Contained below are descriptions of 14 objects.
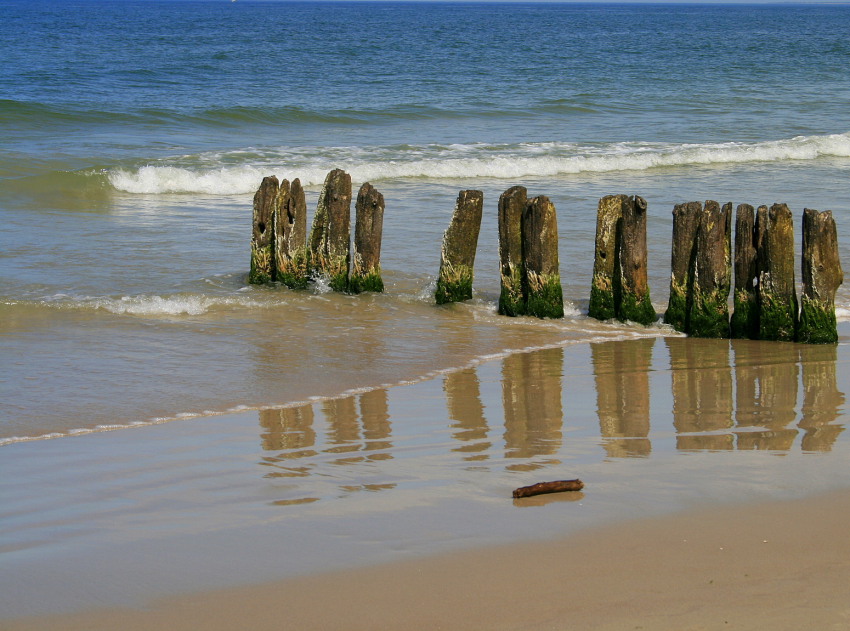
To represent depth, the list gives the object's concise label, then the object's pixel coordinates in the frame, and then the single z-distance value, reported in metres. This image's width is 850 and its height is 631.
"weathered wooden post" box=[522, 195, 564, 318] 16.62
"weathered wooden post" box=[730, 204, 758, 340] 15.77
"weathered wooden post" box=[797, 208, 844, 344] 15.24
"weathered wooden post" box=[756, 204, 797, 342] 15.41
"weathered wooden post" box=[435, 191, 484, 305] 17.53
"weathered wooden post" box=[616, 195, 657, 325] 16.08
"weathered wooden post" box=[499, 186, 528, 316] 16.72
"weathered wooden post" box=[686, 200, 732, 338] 15.78
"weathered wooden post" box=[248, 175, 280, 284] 18.59
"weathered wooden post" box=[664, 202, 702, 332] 15.99
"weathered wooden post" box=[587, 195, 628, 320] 16.37
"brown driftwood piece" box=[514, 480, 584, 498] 9.00
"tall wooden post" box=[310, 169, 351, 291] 18.23
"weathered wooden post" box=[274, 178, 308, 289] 18.83
